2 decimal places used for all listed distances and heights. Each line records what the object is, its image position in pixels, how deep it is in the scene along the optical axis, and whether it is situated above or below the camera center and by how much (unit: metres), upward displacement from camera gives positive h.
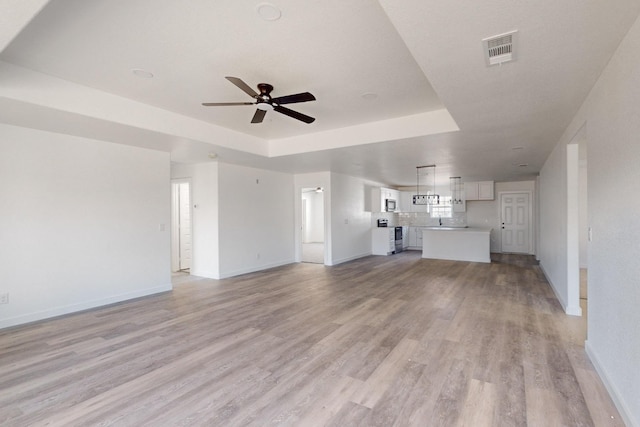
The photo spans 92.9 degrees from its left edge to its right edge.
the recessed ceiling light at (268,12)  1.99 +1.36
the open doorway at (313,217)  13.12 -0.15
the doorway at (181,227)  7.14 -0.30
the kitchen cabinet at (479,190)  9.58 +0.71
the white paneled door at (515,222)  9.59 -0.31
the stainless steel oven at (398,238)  10.08 -0.85
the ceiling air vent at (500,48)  1.89 +1.08
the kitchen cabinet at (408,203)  11.40 +0.37
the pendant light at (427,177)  7.28 +1.05
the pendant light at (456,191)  10.12 +0.73
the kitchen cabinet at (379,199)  9.67 +0.45
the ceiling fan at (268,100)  2.73 +1.08
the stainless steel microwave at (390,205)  9.97 +0.27
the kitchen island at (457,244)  8.02 -0.86
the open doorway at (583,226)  5.48 -0.33
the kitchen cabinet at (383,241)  9.42 -0.87
